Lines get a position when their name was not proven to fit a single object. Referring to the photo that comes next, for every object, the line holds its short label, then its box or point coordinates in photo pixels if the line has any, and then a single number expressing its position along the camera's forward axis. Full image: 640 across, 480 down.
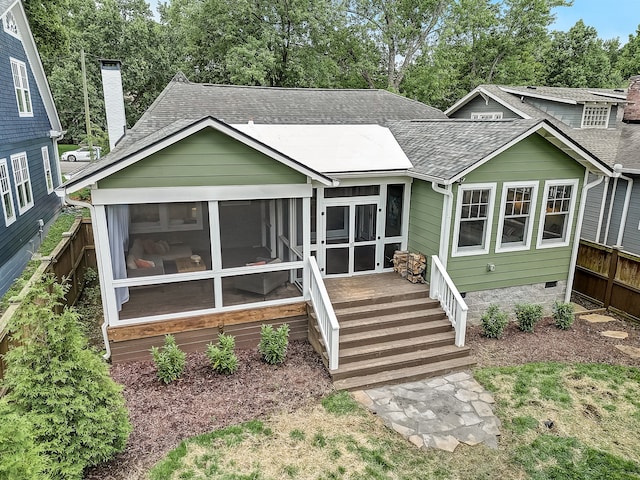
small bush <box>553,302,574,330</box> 9.50
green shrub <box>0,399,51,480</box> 3.57
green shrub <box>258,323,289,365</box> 7.66
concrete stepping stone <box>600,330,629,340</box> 9.30
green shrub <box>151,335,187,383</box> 7.00
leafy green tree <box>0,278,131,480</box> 4.56
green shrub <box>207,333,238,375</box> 7.25
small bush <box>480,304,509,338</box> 8.96
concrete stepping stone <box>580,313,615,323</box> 10.06
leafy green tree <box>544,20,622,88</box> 33.12
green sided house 7.48
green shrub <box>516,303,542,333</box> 9.25
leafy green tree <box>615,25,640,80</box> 35.72
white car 32.84
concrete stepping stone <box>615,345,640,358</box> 8.50
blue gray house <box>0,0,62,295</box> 11.66
